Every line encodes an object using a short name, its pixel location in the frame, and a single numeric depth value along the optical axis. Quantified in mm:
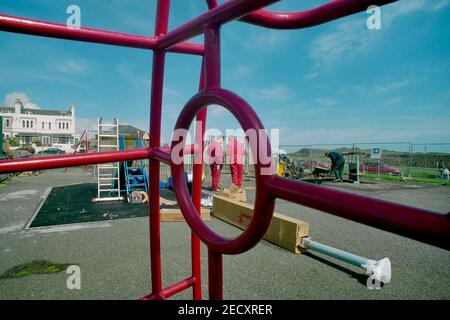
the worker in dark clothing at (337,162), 10680
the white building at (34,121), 45147
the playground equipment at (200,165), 342
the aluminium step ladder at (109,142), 6465
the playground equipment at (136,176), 6754
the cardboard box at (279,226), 3104
